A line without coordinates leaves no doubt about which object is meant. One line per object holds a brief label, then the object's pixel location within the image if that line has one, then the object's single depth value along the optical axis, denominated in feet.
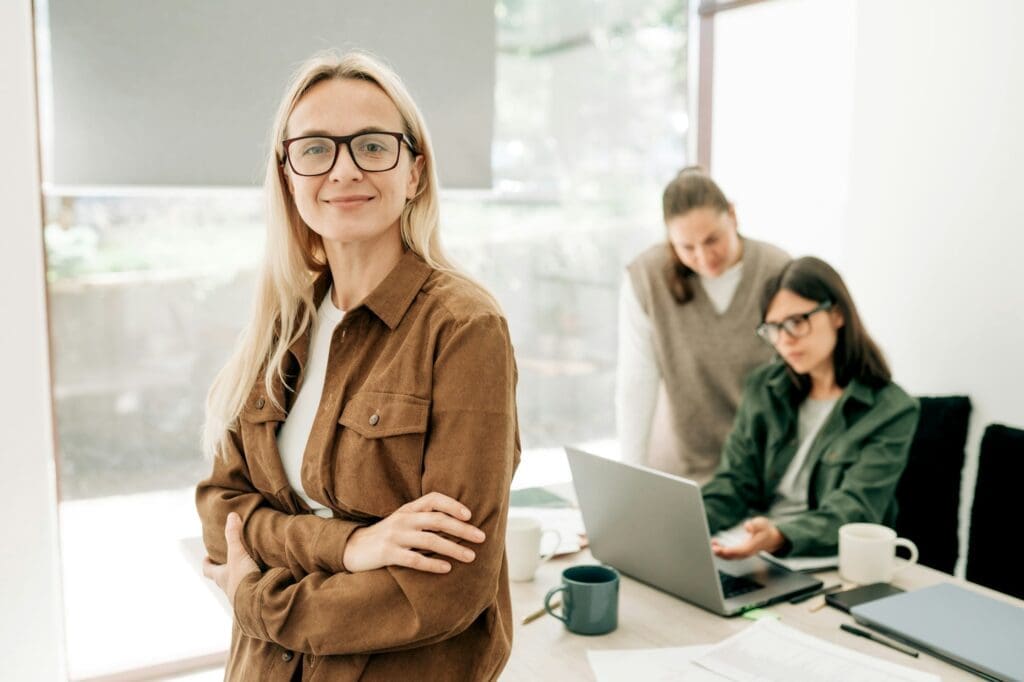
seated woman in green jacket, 6.57
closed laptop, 4.55
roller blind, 7.79
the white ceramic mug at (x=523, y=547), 5.71
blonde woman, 3.80
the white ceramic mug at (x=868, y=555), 5.63
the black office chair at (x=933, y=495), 7.93
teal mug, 4.99
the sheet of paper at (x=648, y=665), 4.51
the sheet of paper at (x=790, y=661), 4.44
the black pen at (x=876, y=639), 4.74
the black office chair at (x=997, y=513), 6.51
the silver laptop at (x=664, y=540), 5.12
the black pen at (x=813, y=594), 5.44
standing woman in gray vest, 8.23
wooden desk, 4.66
